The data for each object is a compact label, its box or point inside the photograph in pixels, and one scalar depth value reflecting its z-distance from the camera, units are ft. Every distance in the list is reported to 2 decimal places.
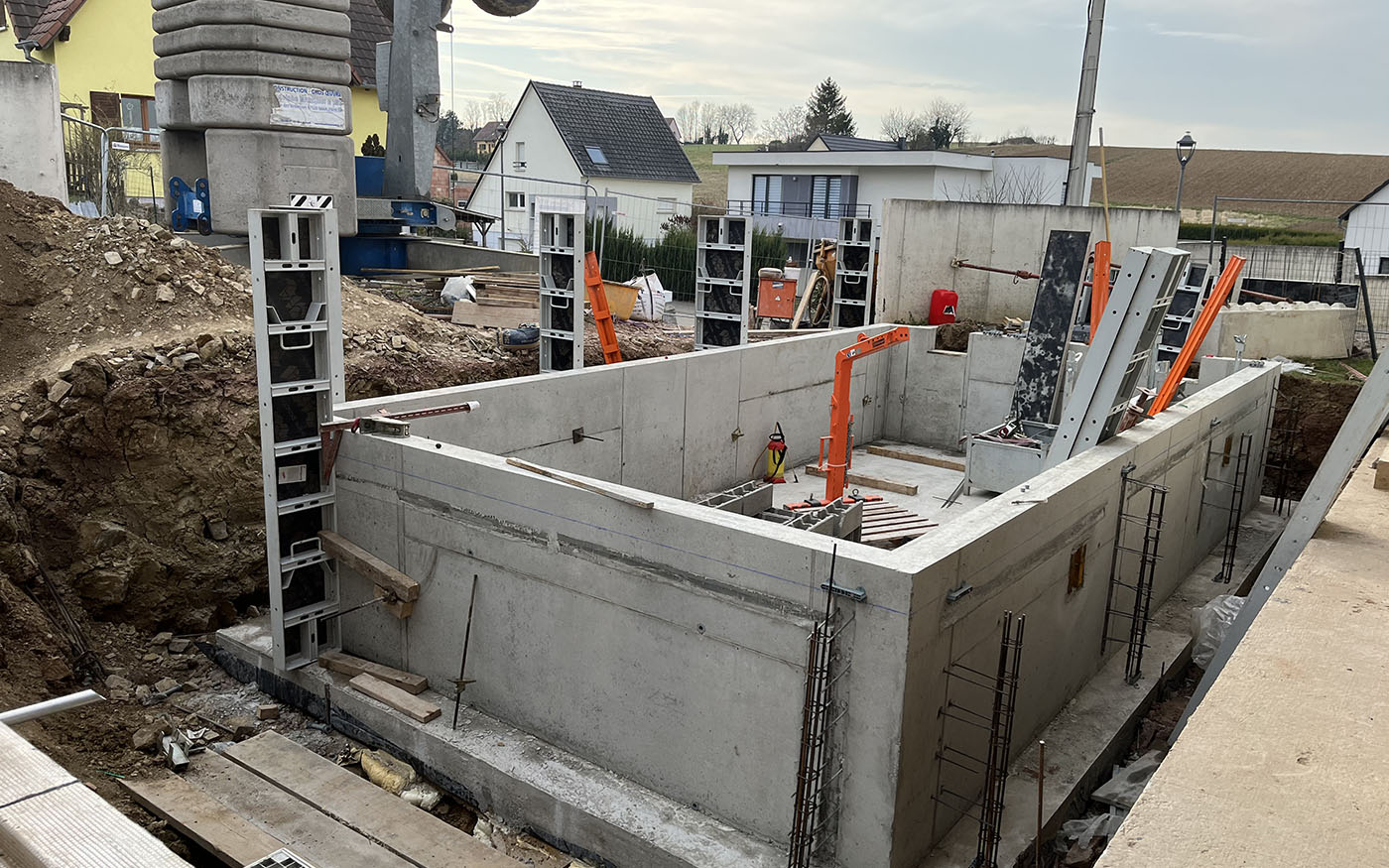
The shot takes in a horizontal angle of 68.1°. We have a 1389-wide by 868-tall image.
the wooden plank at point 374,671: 28.25
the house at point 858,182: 130.93
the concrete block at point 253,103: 45.62
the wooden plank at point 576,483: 22.54
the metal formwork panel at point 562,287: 41.98
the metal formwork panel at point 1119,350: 30.39
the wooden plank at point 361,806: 22.93
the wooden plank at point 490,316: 49.73
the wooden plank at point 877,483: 48.60
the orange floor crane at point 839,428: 41.42
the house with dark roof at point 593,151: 131.85
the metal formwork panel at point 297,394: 27.22
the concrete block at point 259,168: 46.11
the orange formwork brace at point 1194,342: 34.99
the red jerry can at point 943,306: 65.72
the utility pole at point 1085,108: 52.80
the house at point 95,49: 88.84
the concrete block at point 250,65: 45.68
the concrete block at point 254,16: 45.16
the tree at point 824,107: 272.51
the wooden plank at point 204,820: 22.85
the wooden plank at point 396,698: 26.84
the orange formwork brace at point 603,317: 46.68
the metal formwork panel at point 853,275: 60.54
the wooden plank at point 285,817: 22.77
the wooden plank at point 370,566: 28.14
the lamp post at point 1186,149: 71.97
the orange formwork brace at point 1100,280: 39.93
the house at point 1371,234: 103.65
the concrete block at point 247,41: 45.39
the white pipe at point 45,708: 7.94
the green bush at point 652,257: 83.82
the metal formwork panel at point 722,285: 53.62
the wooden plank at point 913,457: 54.19
